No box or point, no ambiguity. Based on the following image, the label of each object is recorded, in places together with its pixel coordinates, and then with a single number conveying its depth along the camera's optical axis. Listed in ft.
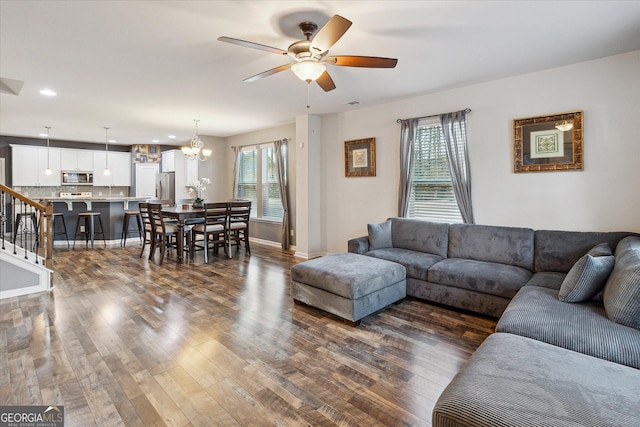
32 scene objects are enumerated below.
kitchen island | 22.99
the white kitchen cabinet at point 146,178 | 32.48
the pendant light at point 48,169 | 26.58
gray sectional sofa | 4.09
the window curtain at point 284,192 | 22.15
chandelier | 20.51
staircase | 12.35
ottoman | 9.99
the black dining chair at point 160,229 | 17.94
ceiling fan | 7.72
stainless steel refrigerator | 28.99
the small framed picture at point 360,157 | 17.28
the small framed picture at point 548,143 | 11.46
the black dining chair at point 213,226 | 18.25
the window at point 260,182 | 23.79
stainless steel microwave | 28.96
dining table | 17.85
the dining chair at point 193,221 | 20.08
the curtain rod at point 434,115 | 13.74
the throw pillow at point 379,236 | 14.30
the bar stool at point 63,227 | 22.53
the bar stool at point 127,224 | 23.13
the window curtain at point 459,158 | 13.85
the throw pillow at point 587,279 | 7.54
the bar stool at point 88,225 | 22.55
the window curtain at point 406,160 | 15.51
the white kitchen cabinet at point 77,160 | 28.96
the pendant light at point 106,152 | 30.42
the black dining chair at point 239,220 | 19.49
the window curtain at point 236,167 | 26.45
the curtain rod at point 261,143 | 22.13
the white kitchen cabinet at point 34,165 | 26.53
